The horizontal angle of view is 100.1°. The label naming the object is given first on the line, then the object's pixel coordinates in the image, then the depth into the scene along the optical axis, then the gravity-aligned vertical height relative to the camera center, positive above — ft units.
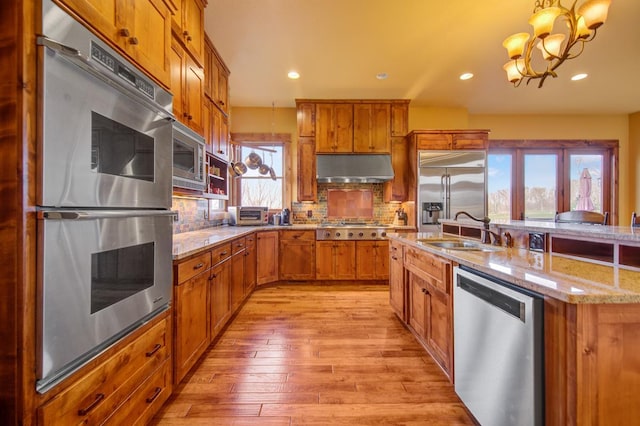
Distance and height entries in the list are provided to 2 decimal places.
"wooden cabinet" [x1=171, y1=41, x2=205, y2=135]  6.50 +3.28
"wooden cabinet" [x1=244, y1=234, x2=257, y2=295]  10.69 -2.18
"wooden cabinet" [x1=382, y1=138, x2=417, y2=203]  14.43 +2.34
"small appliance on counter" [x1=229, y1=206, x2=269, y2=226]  13.75 -0.17
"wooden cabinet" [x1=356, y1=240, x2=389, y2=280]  13.46 -2.37
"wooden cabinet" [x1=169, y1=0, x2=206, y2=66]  6.54 +4.90
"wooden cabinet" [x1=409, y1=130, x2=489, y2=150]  13.82 +3.83
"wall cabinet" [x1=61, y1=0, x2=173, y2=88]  3.39 +2.78
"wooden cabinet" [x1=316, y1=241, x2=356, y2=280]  13.46 -2.37
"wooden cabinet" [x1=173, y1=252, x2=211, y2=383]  5.36 -2.20
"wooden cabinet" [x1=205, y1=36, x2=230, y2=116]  9.33 +5.08
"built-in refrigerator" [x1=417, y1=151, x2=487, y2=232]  13.67 +1.29
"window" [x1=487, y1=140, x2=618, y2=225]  16.78 +2.23
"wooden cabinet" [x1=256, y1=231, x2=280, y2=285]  12.66 -2.14
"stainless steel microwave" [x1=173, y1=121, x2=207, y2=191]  6.29 +1.40
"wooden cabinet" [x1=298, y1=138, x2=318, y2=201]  14.33 +2.36
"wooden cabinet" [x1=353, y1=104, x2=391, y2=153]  14.23 +4.54
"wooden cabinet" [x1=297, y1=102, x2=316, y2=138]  14.24 +4.94
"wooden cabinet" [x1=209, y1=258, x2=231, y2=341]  7.06 -2.38
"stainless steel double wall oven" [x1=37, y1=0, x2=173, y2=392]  2.75 +0.19
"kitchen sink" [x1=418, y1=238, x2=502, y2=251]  7.08 -0.84
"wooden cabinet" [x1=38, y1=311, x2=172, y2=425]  3.03 -2.34
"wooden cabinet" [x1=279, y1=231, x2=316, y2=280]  13.48 -2.13
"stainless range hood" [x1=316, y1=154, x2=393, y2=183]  13.92 +2.41
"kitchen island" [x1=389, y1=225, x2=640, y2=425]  2.95 -1.16
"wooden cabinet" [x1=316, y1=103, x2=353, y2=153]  14.19 +4.34
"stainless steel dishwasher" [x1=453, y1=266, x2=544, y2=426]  3.37 -2.03
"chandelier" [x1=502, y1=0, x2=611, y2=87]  5.68 +4.33
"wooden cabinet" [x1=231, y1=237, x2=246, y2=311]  8.88 -2.06
